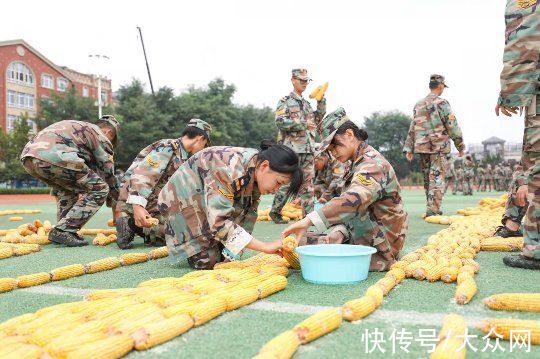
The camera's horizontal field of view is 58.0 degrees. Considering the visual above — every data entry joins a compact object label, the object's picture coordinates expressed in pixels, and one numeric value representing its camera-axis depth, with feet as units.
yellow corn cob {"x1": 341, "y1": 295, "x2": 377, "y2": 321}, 8.66
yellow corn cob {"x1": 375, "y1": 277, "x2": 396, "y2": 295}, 10.44
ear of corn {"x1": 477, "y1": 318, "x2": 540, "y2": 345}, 7.46
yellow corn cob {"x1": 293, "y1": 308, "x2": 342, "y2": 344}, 7.56
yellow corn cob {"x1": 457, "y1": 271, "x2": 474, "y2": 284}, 11.20
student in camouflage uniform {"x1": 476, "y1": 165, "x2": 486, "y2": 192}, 95.95
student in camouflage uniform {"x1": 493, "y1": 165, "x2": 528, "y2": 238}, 18.28
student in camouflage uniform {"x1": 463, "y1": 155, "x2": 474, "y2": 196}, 73.26
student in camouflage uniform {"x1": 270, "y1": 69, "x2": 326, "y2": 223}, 26.94
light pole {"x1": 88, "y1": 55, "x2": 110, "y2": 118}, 106.95
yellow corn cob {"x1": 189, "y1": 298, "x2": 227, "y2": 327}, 8.45
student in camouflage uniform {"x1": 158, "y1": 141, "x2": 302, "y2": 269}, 12.00
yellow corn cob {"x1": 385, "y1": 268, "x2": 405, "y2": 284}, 11.69
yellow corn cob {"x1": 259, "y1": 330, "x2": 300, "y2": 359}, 6.70
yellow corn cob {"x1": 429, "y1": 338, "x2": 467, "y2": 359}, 6.62
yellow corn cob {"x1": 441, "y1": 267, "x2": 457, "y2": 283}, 11.73
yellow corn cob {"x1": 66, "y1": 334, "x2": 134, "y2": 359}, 6.56
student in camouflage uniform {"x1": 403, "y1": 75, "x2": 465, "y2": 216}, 28.53
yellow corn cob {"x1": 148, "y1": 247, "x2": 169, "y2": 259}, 16.35
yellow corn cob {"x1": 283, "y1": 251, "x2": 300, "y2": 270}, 13.14
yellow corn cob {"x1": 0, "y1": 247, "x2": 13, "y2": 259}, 16.67
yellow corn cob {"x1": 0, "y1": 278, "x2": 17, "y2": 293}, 11.41
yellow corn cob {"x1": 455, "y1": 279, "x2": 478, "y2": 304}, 9.77
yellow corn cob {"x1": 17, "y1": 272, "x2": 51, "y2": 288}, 11.86
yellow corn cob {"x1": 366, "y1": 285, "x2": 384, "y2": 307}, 9.53
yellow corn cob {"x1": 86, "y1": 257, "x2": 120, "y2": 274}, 13.79
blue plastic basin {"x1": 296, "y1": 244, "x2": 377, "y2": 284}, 11.40
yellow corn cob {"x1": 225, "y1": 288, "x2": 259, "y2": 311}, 9.37
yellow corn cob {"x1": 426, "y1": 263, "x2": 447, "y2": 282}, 11.87
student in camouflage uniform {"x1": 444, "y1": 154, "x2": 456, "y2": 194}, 70.79
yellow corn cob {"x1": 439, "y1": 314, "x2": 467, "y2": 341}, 7.25
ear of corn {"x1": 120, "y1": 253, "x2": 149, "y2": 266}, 15.07
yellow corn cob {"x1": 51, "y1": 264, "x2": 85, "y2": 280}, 12.80
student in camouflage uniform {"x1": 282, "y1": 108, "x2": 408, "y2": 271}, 12.23
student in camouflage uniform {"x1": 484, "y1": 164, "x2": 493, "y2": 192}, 97.40
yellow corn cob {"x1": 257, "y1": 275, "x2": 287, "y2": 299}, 10.36
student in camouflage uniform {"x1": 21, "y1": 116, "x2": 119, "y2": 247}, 19.16
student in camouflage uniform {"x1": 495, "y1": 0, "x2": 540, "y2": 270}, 13.16
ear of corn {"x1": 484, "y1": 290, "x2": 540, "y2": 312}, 9.02
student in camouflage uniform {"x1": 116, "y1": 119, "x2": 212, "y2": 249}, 16.76
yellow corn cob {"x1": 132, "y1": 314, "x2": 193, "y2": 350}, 7.35
